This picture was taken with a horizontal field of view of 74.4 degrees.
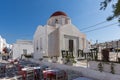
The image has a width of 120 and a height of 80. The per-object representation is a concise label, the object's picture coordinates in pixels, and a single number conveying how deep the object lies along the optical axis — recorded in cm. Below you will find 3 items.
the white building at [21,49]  1806
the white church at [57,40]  1168
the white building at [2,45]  2614
